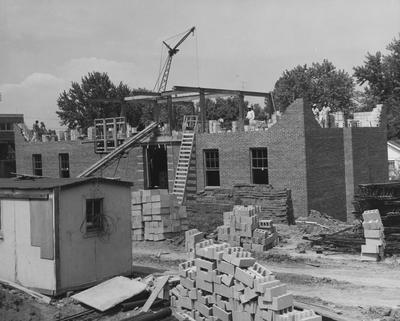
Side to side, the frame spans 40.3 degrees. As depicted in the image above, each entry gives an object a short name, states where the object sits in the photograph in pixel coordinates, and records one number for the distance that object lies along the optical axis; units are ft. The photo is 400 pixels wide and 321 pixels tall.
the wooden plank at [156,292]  42.09
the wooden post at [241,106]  105.92
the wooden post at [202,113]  96.17
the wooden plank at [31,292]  45.26
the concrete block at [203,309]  40.22
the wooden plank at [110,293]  43.09
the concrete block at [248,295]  35.73
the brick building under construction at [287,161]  82.12
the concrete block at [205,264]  39.73
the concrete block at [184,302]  41.93
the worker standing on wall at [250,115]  97.02
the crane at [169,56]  182.91
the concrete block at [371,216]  58.29
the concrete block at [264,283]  34.78
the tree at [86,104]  239.91
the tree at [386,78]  181.88
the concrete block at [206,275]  39.60
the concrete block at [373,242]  56.75
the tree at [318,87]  227.81
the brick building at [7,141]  179.61
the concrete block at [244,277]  35.99
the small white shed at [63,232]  45.78
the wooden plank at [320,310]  38.40
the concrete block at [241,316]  36.57
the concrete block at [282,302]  33.96
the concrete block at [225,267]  37.81
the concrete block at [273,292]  34.30
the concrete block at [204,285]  39.93
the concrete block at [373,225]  57.47
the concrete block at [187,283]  41.65
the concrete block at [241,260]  37.09
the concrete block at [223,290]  38.06
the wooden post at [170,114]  97.40
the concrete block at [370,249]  56.59
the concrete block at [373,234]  56.80
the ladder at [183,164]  92.17
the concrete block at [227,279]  37.86
